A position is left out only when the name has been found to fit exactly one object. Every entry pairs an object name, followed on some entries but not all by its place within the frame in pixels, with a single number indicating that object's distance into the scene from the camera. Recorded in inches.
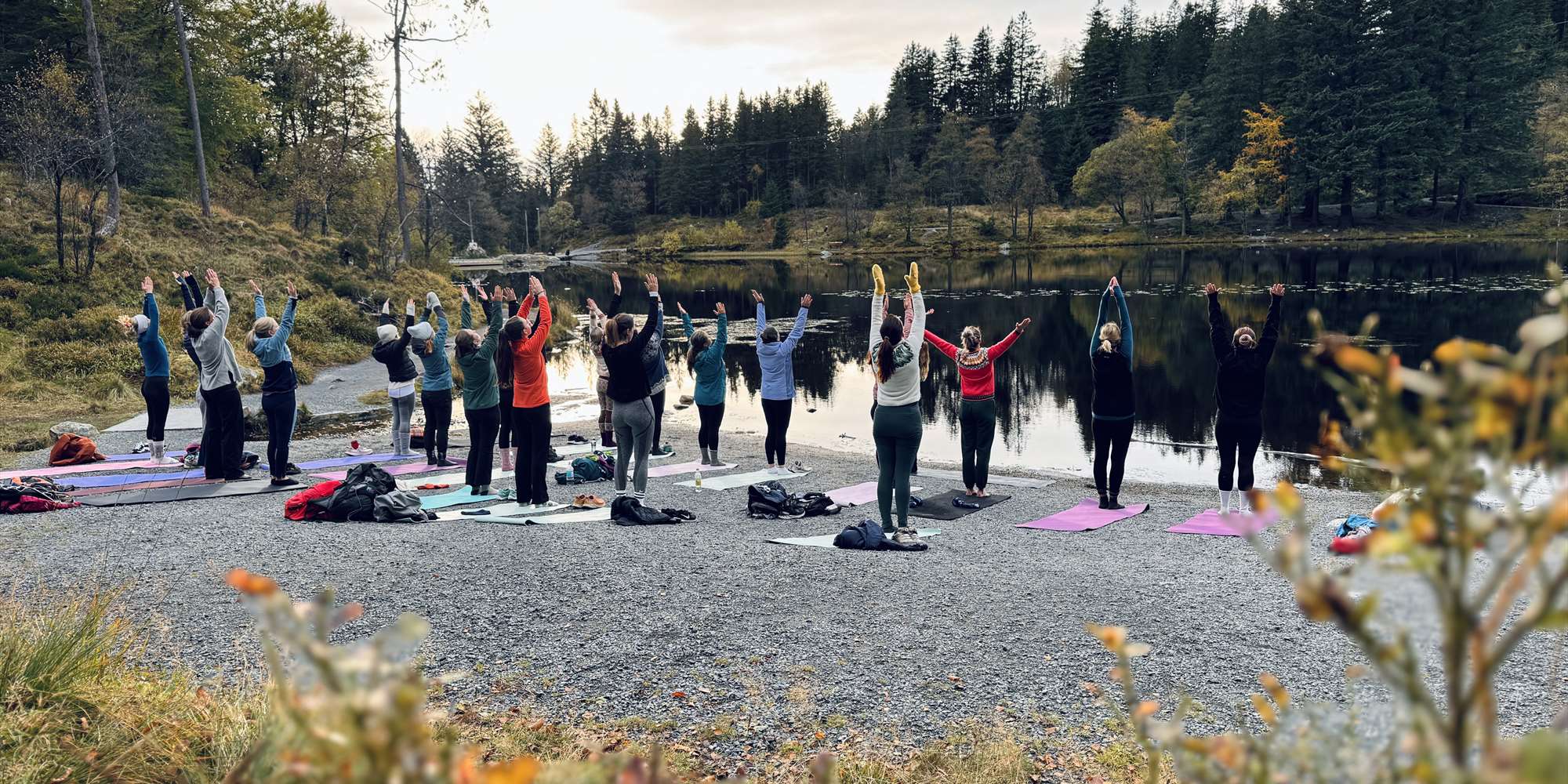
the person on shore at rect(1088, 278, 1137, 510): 373.7
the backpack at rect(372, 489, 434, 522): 354.0
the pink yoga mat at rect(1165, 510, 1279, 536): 371.7
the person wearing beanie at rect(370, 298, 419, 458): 442.6
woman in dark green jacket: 390.0
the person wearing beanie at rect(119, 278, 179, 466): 445.7
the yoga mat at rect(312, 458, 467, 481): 462.3
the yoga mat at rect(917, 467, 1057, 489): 501.4
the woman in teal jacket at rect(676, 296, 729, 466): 481.7
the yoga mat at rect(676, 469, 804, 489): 456.4
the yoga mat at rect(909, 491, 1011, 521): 406.6
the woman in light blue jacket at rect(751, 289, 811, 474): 466.9
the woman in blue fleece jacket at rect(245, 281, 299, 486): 377.1
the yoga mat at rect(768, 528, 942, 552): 339.0
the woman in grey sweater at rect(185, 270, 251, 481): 374.6
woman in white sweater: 311.3
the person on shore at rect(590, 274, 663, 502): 342.0
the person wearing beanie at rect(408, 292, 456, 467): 437.7
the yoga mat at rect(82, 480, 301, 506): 380.8
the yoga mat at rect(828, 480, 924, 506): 434.6
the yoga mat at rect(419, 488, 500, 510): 395.9
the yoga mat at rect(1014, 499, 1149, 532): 390.1
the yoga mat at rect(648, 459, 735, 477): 497.7
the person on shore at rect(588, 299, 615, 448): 512.4
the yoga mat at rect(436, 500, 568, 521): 372.8
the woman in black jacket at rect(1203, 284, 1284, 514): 346.6
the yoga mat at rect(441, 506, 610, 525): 363.9
